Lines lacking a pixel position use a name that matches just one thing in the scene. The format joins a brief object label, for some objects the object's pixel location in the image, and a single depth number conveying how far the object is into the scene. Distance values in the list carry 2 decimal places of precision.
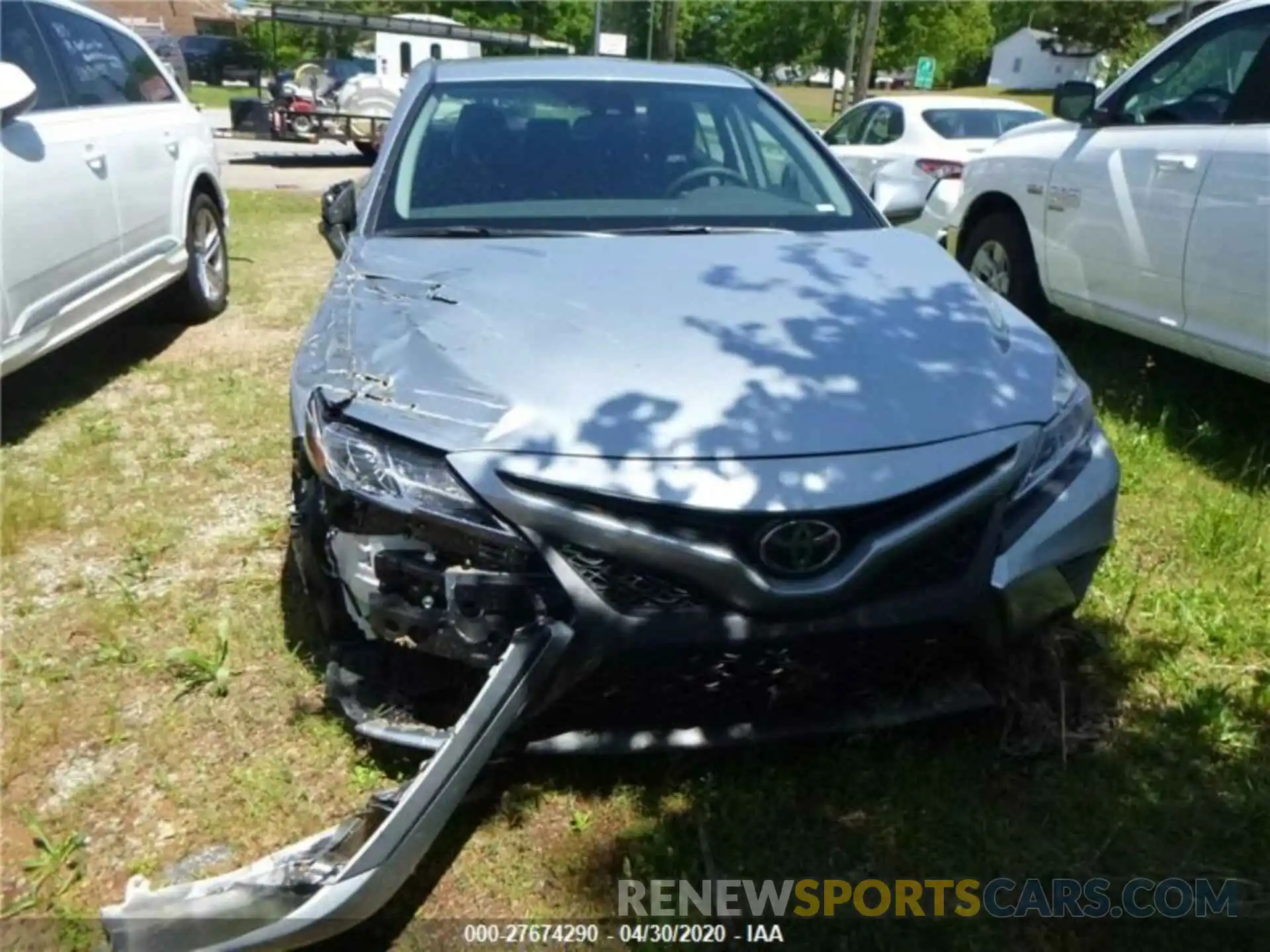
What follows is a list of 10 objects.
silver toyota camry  2.06
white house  62.66
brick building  43.22
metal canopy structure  17.53
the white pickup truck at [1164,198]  4.08
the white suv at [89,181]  4.16
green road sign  24.91
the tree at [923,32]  47.12
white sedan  8.98
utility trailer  16.72
